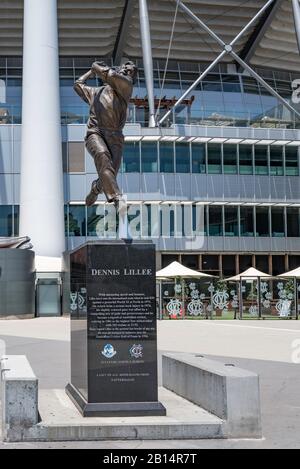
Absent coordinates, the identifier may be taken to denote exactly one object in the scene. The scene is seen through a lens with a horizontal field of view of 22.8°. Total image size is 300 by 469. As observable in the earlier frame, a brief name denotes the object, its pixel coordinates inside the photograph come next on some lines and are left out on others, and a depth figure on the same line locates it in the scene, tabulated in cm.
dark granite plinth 844
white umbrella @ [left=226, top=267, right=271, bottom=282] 3338
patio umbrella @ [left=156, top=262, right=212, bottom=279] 3778
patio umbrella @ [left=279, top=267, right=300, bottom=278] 3577
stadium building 4978
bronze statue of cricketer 930
